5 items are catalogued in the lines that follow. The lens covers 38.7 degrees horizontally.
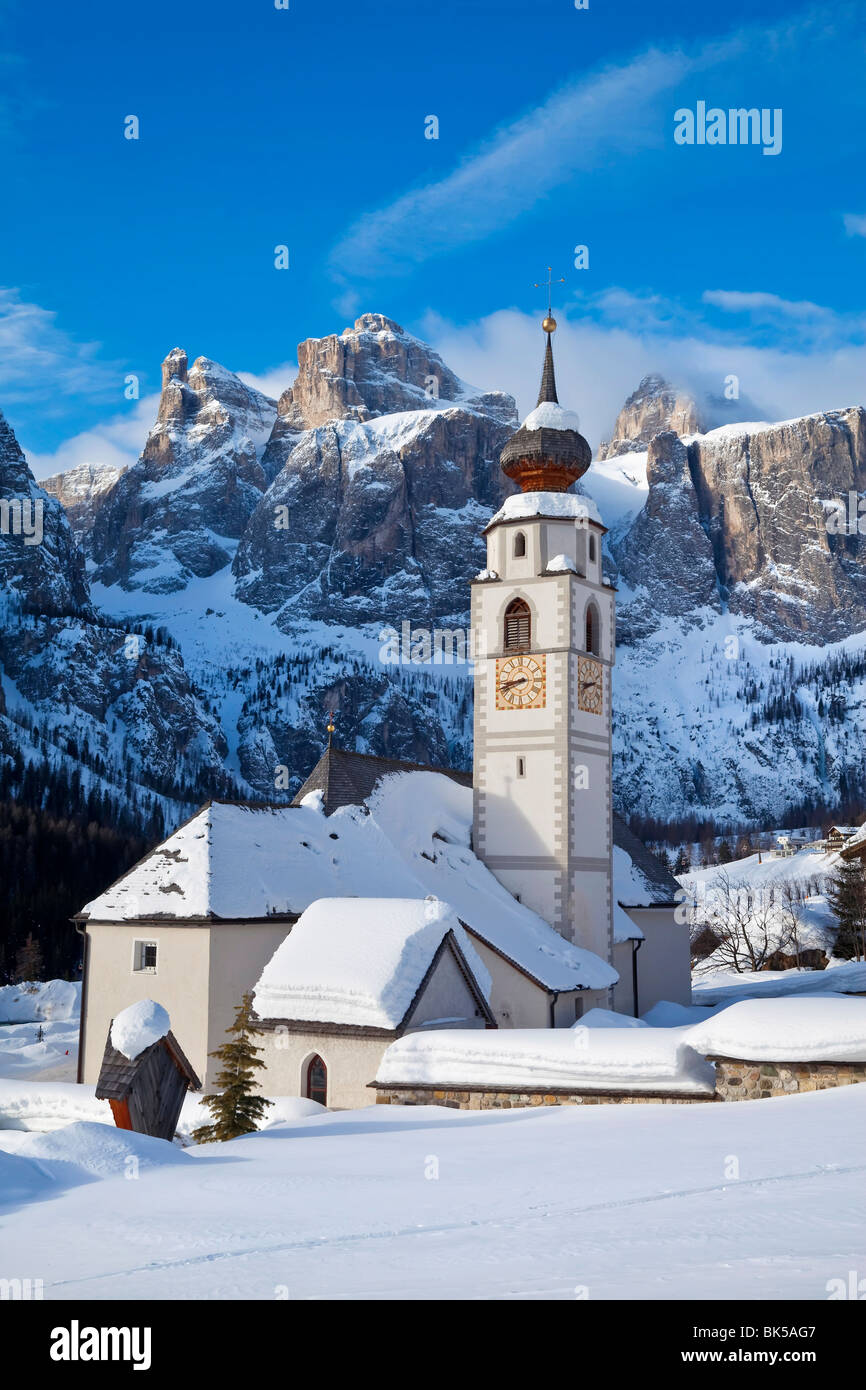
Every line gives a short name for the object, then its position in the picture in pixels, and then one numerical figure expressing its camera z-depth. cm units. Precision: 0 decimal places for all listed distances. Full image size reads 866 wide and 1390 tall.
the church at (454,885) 2375
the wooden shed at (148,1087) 1547
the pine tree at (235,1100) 1719
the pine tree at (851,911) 6750
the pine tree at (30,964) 9362
